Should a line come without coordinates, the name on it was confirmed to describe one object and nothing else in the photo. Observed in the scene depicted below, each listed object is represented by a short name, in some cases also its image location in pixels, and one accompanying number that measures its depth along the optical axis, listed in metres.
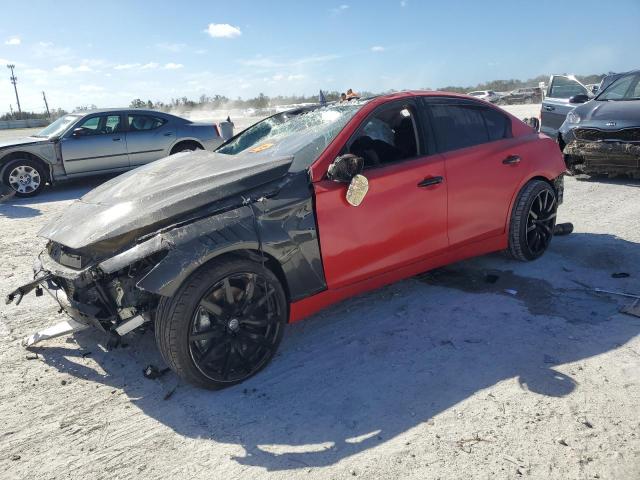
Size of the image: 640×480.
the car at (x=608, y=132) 7.34
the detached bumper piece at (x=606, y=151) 7.31
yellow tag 3.88
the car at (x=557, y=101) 9.61
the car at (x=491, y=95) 39.97
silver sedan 9.16
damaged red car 2.89
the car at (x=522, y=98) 39.78
